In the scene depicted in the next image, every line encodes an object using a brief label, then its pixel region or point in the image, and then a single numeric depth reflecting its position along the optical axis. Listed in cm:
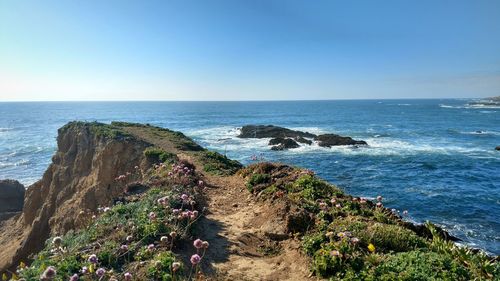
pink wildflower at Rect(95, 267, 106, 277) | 465
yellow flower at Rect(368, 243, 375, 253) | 632
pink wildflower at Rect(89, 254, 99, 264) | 505
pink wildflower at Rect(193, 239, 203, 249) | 529
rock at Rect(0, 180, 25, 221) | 3091
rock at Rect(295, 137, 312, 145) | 4763
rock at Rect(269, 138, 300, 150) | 4378
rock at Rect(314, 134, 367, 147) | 4600
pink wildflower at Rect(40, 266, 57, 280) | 420
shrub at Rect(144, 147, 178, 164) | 1731
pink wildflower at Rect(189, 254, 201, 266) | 473
